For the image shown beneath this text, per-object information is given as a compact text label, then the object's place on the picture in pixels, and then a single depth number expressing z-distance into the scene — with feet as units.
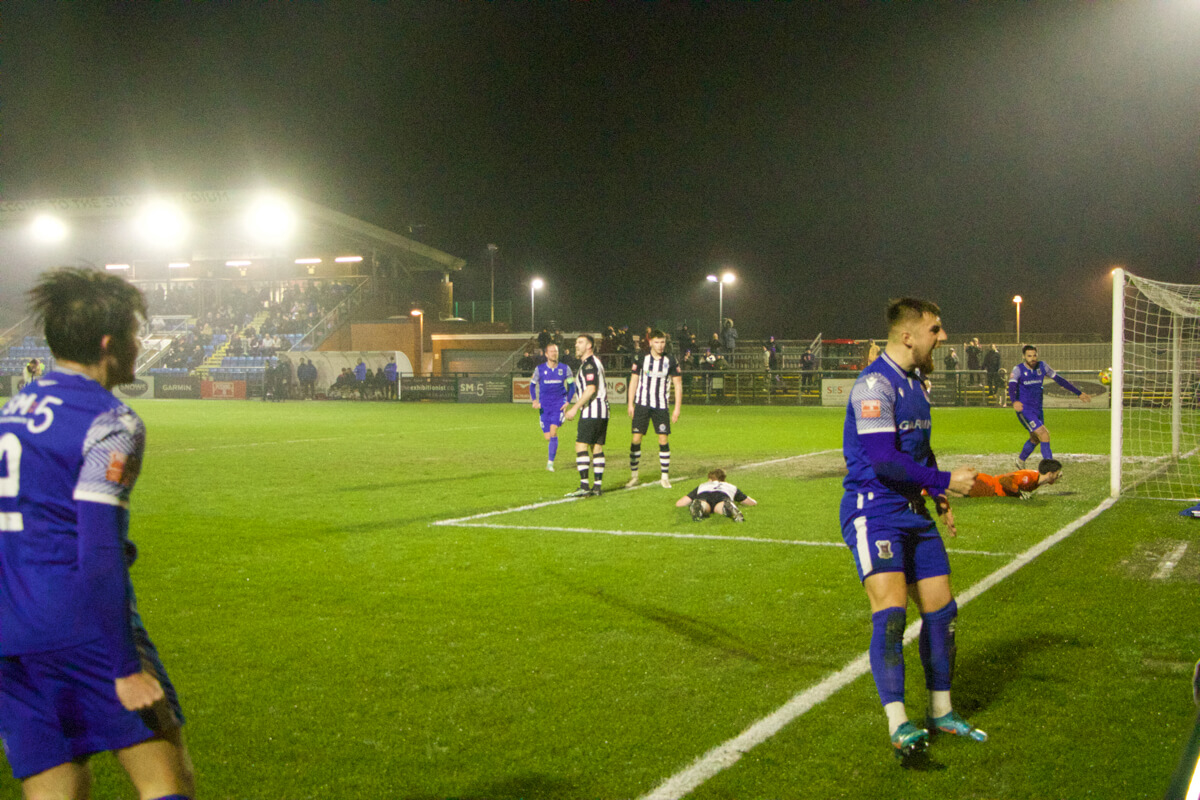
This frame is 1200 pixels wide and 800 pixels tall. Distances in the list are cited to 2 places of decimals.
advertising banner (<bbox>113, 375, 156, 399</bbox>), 148.44
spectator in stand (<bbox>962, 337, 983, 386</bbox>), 117.50
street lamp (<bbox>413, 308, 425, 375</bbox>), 168.86
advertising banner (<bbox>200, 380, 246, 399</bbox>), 146.20
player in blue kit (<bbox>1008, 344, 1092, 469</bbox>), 44.80
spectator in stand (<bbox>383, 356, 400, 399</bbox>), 137.80
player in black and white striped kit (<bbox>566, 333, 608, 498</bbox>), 39.27
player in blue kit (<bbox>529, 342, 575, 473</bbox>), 51.61
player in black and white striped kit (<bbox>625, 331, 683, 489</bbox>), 43.34
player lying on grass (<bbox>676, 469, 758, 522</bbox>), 33.19
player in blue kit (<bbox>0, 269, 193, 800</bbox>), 7.45
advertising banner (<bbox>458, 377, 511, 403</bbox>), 131.95
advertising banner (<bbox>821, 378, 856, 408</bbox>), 118.93
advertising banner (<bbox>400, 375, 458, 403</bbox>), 134.62
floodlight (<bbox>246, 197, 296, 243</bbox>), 152.66
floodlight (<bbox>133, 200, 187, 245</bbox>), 158.63
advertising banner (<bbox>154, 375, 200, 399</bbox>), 148.05
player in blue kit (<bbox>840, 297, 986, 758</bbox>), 12.98
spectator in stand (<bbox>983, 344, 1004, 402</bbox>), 112.57
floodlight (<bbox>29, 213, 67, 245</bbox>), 166.20
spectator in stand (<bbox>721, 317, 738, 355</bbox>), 132.31
